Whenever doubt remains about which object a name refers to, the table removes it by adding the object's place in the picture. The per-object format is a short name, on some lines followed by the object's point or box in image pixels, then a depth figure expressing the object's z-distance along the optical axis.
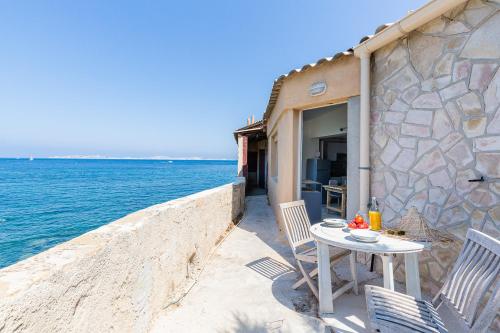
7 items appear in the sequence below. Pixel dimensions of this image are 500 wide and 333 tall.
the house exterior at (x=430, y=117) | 2.59
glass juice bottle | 2.84
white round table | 2.29
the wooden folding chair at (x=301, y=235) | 2.99
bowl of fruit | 2.82
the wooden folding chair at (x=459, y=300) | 1.64
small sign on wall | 4.48
